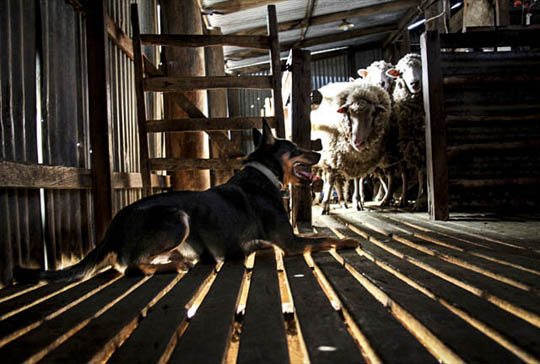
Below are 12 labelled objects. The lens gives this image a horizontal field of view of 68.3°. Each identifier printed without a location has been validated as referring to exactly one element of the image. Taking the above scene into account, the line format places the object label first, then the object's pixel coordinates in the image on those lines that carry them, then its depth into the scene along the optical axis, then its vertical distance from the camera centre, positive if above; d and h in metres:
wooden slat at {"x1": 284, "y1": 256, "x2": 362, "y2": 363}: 1.31 -0.59
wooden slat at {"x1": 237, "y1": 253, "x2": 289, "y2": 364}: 1.33 -0.59
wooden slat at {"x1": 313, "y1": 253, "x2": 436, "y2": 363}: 1.28 -0.58
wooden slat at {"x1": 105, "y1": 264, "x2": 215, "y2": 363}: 1.37 -0.59
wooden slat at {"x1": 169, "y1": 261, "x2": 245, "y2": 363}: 1.34 -0.59
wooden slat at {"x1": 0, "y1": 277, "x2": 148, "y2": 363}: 1.43 -0.59
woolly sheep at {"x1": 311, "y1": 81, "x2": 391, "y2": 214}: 7.20 +0.82
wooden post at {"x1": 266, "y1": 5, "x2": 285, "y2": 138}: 4.75 +1.20
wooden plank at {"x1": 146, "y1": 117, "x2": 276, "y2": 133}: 4.58 +0.67
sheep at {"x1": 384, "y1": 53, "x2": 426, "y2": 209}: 7.17 +0.99
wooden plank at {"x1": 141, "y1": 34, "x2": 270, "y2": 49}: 4.60 +1.66
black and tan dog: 2.64 -0.33
